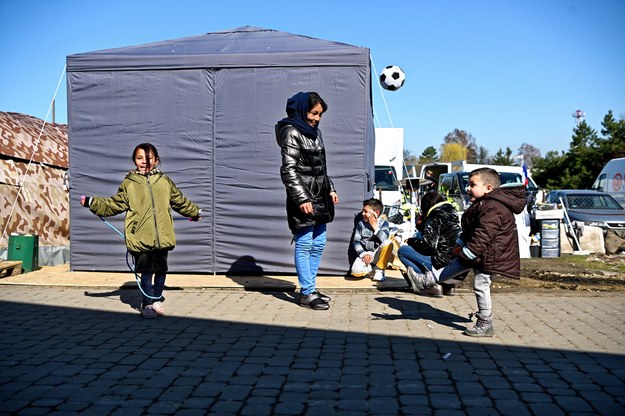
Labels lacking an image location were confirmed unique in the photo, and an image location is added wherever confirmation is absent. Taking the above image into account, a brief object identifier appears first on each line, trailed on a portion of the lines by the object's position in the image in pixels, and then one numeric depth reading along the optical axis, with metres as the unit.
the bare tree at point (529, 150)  82.12
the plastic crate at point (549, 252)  12.52
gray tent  8.34
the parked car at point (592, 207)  15.01
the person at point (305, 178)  6.28
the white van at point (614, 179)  20.89
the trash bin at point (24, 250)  9.06
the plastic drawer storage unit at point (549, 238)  12.41
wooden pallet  8.55
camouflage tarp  10.39
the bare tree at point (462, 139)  94.00
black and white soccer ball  11.04
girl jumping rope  6.03
